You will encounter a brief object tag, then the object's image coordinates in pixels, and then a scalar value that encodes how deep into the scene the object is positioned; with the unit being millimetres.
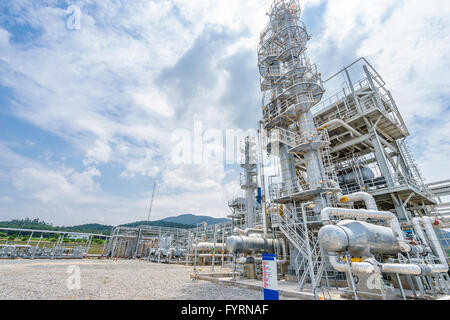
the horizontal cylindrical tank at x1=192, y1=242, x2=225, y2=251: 22094
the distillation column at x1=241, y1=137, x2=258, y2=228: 27500
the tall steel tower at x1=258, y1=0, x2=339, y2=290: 12327
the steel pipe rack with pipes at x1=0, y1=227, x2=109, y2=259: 22575
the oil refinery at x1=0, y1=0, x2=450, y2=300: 7340
